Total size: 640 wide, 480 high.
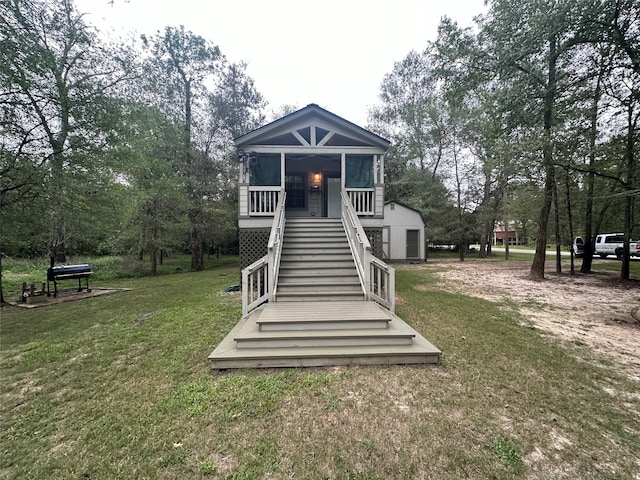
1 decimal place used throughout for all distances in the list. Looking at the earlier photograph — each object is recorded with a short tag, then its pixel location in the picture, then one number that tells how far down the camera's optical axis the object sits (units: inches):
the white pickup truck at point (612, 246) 669.9
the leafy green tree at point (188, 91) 602.9
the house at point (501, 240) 2217.6
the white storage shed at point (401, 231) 669.3
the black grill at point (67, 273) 300.8
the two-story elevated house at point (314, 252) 136.4
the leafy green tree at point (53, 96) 210.2
